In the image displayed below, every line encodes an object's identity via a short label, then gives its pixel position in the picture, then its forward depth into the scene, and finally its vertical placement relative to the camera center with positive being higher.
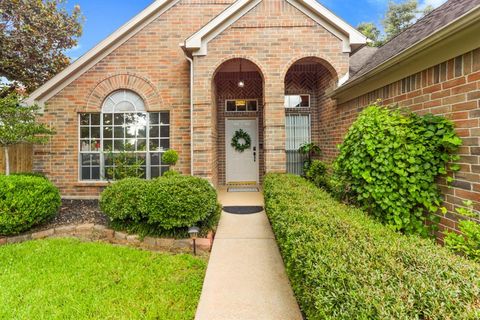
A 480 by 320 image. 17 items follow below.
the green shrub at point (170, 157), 6.73 +0.15
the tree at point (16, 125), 6.05 +1.00
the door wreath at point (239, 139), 9.01 +0.76
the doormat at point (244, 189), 7.90 -0.89
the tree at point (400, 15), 19.47 +11.57
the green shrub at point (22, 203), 4.59 -0.74
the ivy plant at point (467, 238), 2.38 -0.82
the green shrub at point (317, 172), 6.60 -0.31
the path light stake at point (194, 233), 4.12 -1.19
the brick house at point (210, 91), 6.50 +2.12
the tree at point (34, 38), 9.74 +5.26
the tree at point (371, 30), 20.41 +10.84
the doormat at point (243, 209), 5.59 -1.10
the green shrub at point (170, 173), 5.88 -0.25
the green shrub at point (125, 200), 4.59 -0.70
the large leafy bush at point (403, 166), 3.16 -0.08
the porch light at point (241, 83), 8.25 +2.63
